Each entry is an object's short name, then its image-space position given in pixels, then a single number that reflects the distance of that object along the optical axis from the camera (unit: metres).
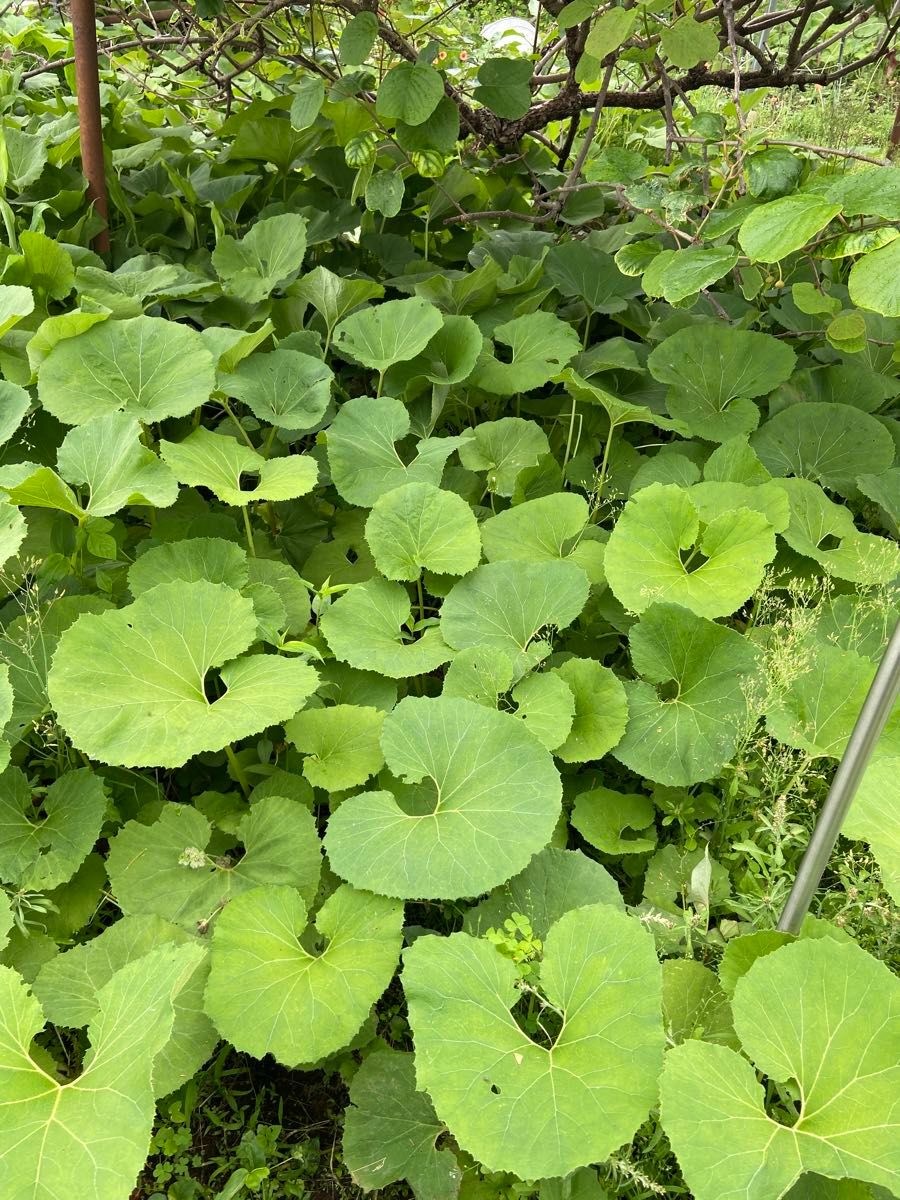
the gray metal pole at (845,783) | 0.81
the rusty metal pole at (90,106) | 1.88
